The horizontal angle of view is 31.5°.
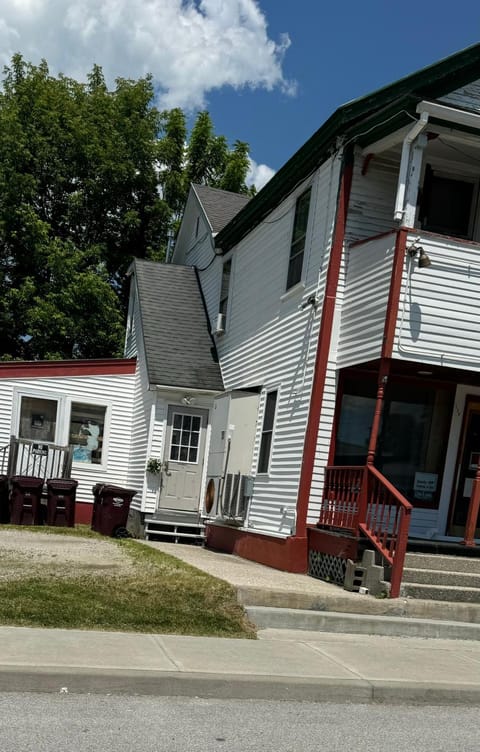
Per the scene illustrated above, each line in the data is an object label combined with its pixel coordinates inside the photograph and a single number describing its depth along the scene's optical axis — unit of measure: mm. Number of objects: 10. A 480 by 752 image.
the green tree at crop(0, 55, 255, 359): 26906
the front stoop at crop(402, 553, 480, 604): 9828
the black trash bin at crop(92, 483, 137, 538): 15438
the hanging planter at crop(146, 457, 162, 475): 16375
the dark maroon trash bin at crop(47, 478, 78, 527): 15344
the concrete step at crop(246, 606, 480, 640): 8688
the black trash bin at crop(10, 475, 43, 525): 15078
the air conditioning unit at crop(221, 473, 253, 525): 13891
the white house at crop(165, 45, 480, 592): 10500
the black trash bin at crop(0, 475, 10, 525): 15164
